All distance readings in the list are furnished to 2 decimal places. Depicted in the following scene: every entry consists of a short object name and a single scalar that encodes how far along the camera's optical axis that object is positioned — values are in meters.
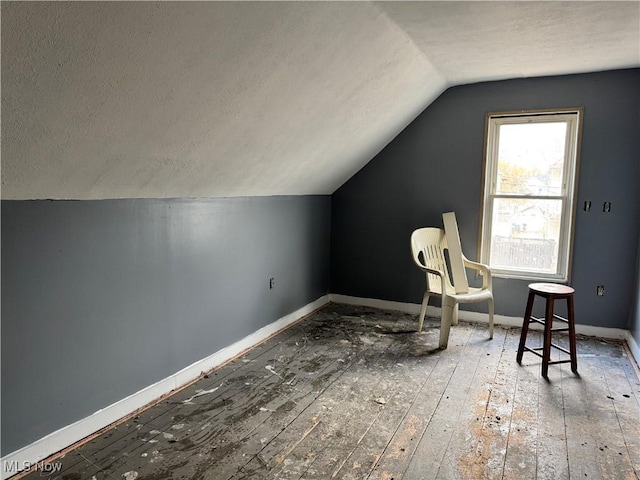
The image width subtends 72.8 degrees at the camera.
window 3.88
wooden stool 3.04
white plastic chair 3.53
